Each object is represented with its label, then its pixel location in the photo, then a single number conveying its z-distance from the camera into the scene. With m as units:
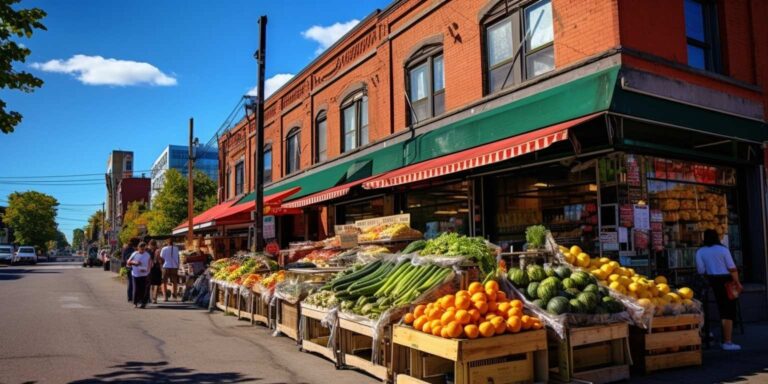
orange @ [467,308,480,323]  5.54
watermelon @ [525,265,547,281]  6.75
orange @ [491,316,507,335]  5.48
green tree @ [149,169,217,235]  41.75
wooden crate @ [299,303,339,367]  7.98
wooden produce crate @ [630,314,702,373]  6.68
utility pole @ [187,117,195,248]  25.01
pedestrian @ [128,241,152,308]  14.90
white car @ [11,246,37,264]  54.75
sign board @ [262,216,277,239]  15.19
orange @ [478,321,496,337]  5.41
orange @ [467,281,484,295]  6.22
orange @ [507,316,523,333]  5.58
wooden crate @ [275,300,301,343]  9.12
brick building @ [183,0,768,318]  9.40
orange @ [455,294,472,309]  5.76
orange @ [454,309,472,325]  5.44
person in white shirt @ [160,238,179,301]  17.11
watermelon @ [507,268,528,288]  6.77
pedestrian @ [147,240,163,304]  16.44
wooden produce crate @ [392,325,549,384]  5.31
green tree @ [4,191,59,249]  79.06
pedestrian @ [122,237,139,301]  21.31
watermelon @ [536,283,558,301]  6.24
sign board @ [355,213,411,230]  12.45
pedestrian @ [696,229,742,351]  8.16
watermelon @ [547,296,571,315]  5.97
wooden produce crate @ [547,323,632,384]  5.84
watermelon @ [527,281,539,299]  6.45
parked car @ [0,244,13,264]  52.19
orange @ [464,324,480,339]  5.34
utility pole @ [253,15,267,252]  14.95
